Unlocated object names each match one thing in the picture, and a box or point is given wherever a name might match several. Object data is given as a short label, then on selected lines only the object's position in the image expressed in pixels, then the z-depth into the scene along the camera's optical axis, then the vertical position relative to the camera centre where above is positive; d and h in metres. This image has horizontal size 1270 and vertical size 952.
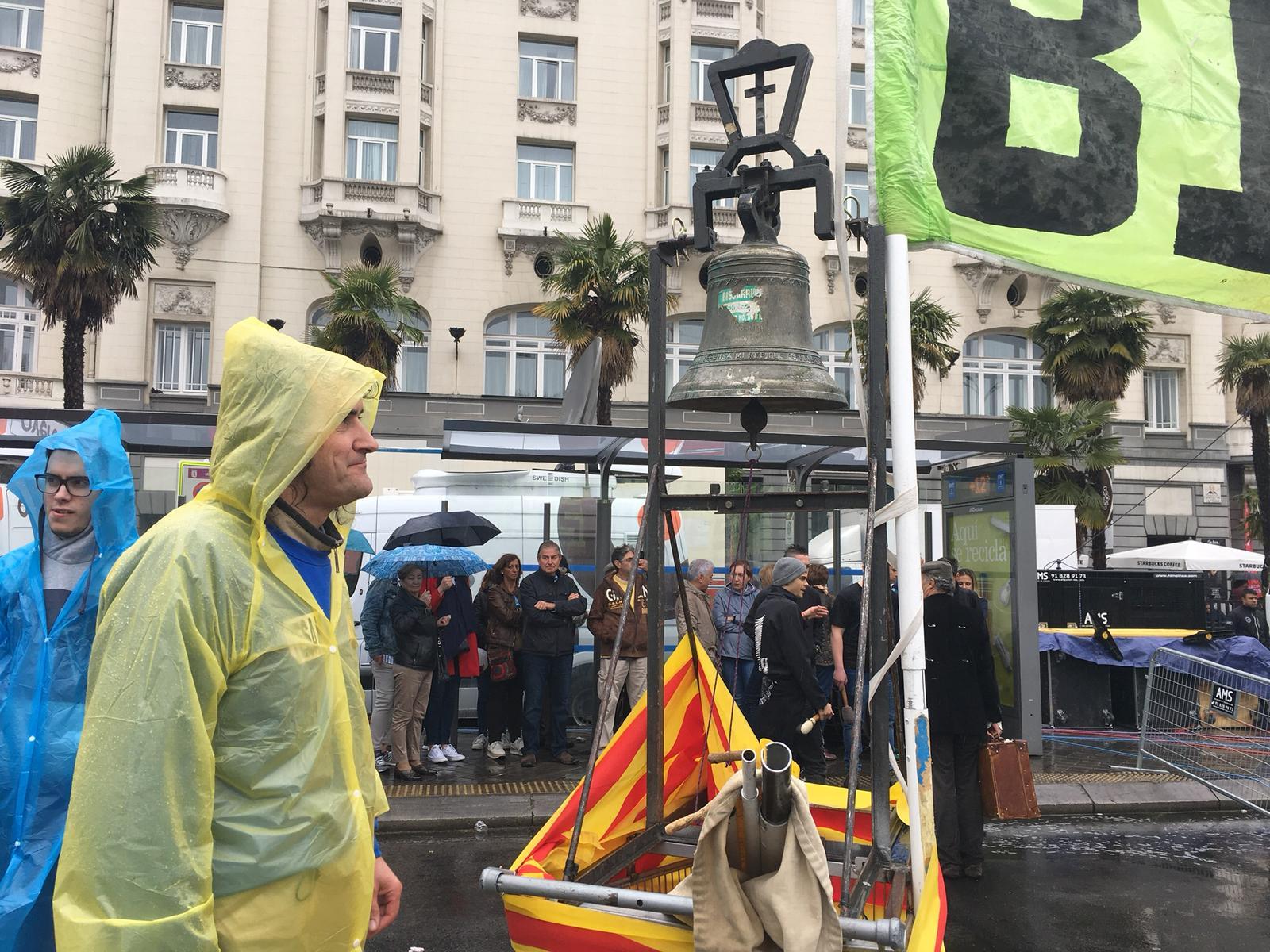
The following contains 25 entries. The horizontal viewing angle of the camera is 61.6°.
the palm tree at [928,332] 25.48 +5.16
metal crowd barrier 7.83 -1.39
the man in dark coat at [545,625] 9.77 -0.76
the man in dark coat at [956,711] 6.70 -1.04
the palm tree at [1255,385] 27.61 +4.29
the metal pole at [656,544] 4.35 +0.00
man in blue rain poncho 2.86 -0.28
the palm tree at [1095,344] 25.11 +4.84
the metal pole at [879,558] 3.71 -0.04
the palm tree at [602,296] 22.62 +5.27
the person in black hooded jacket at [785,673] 7.71 -0.93
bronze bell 4.12 +0.82
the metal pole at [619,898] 2.93 -1.05
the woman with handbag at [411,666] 9.08 -1.06
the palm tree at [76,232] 19.91 +5.80
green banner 4.01 +1.61
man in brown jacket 9.54 -0.69
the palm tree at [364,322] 23.36 +4.81
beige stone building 27.22 +10.33
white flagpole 3.62 -0.02
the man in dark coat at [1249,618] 13.05 -0.86
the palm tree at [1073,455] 23.91 +2.08
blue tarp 11.06 -1.11
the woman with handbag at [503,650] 9.93 -1.00
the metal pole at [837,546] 11.91 -0.01
